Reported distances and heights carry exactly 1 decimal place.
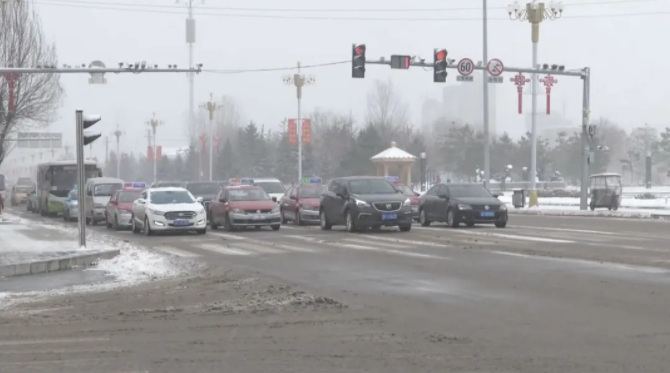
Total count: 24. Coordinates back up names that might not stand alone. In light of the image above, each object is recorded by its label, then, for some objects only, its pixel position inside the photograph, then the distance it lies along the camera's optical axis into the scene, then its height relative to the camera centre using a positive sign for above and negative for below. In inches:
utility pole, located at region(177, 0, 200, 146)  3668.8 +508.0
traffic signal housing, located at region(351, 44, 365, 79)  1289.4 +145.0
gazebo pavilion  2474.2 +13.5
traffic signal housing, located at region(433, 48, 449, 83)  1338.6 +144.2
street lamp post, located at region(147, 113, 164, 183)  3863.2 +170.5
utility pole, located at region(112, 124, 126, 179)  4543.3 +146.5
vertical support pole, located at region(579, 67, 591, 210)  1683.2 +50.4
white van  1502.2 -50.4
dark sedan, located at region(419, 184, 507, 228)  1150.3 -52.5
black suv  1066.7 -46.9
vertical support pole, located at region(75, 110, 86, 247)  797.9 -5.2
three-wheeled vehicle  1678.2 -49.1
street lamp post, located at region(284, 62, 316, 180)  2482.8 +219.1
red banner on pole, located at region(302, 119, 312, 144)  2613.2 +99.7
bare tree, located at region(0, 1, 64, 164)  1866.4 +208.2
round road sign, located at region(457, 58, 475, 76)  1446.9 +154.6
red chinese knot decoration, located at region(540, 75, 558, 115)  1843.0 +164.1
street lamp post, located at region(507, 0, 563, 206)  1816.1 +280.8
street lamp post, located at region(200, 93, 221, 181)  3191.4 +205.0
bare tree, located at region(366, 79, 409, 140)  3887.8 +195.2
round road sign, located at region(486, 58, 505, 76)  1501.0 +158.5
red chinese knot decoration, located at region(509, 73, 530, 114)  1839.6 +168.1
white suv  1104.2 -56.4
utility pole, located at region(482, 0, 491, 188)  1882.4 +134.7
